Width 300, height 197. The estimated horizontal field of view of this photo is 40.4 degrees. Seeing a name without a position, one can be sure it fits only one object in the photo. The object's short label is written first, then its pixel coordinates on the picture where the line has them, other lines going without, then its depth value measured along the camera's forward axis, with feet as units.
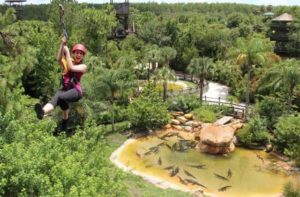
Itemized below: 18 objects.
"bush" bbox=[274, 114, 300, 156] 90.12
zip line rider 29.73
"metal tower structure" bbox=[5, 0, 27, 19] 205.95
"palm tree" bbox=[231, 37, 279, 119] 110.93
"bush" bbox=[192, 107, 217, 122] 110.93
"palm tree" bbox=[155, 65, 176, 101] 125.18
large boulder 94.94
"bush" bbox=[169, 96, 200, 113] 119.03
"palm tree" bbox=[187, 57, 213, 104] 125.80
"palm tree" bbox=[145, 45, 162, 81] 149.28
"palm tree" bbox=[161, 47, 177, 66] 168.19
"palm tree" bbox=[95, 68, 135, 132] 100.99
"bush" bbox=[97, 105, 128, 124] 108.37
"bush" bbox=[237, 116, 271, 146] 98.73
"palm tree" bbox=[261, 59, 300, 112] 100.83
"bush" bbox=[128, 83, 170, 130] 104.68
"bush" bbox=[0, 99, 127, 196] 37.63
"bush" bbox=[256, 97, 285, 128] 103.35
